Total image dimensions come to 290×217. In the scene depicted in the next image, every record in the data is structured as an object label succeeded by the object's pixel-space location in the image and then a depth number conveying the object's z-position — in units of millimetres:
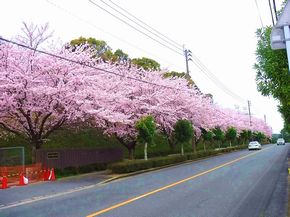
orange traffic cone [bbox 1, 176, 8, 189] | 11528
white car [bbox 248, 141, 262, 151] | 37686
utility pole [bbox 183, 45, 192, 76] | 26281
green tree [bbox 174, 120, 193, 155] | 23770
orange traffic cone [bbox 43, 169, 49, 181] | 13587
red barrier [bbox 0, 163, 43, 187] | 12823
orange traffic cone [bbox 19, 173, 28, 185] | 12235
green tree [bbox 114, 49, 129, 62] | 30888
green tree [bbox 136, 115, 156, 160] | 18304
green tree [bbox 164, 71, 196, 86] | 31965
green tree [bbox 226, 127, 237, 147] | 43650
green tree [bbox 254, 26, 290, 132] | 9927
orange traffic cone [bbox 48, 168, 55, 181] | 13704
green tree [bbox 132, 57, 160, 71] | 28886
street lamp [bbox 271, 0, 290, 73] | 3525
